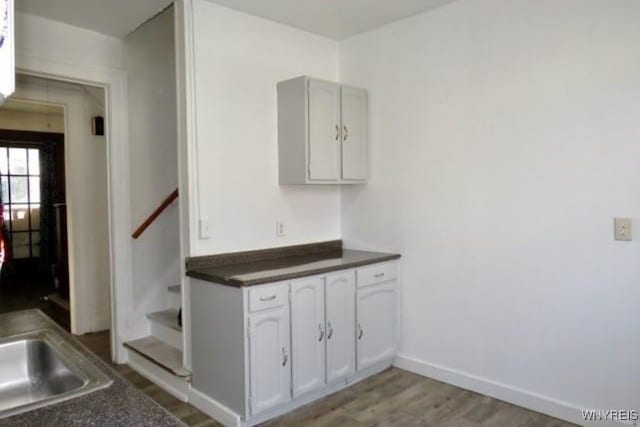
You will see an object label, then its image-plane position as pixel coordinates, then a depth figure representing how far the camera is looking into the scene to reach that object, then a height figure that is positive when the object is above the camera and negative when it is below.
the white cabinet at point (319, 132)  3.18 +0.46
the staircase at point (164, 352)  3.04 -1.13
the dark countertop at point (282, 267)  2.62 -0.45
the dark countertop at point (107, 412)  0.97 -0.47
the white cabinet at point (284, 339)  2.58 -0.88
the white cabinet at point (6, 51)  0.80 +0.26
